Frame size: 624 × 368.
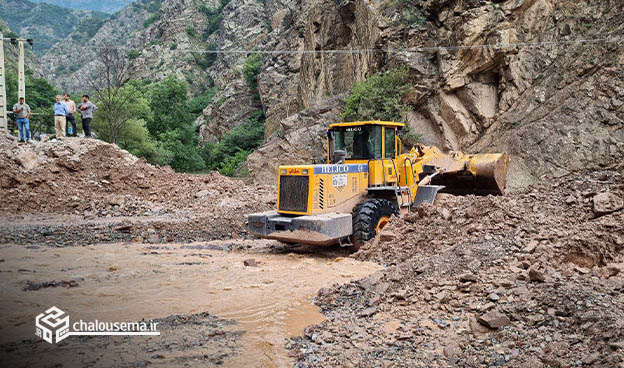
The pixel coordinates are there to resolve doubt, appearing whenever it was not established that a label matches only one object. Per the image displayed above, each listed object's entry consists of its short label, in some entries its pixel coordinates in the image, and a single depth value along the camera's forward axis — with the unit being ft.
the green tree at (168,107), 122.93
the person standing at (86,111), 52.80
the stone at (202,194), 51.93
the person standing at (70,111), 52.87
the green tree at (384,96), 66.33
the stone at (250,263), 26.22
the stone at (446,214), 27.93
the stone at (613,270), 16.85
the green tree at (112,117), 88.12
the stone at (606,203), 24.25
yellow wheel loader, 28.07
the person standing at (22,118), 50.78
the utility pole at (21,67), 60.11
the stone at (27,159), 46.21
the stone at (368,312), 16.93
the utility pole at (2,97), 57.88
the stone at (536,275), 16.20
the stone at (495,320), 13.99
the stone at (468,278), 17.88
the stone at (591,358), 11.17
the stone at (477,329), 14.09
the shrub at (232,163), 117.94
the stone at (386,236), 27.84
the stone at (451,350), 13.12
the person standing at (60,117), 52.31
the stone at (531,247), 20.72
